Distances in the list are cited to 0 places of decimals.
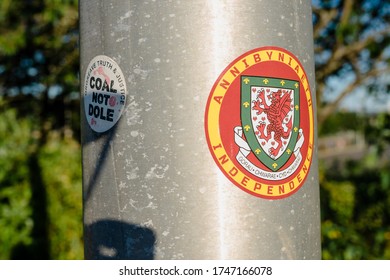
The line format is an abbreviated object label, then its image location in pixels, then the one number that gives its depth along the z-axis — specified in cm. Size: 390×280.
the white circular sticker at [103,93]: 66
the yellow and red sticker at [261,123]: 64
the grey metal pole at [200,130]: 64
